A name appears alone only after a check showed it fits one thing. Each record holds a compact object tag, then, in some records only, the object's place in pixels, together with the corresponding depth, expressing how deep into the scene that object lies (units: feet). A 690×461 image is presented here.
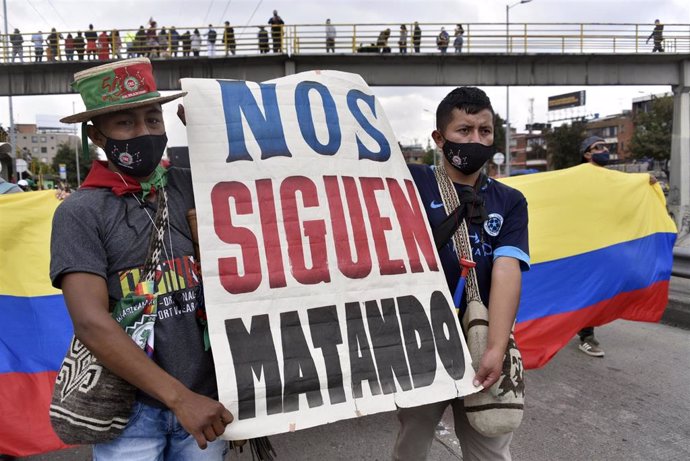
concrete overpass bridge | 69.15
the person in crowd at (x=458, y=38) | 70.36
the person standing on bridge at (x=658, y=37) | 72.13
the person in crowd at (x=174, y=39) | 73.65
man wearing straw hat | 4.76
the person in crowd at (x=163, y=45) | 72.43
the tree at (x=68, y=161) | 244.01
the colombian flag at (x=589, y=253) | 14.94
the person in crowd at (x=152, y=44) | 71.46
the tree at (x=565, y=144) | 185.16
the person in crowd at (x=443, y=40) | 69.82
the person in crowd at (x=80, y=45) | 72.37
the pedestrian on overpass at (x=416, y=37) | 69.31
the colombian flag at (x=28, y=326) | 10.26
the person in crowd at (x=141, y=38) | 72.99
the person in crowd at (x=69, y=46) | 71.63
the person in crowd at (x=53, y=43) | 70.49
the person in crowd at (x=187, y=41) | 69.44
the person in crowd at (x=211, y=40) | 69.77
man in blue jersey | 6.69
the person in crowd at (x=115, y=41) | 73.87
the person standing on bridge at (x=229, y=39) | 69.19
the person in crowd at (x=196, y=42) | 68.39
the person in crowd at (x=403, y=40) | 68.56
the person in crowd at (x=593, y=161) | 16.63
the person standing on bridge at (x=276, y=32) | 69.26
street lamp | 103.17
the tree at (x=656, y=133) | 144.15
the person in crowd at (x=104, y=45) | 73.05
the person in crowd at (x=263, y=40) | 69.16
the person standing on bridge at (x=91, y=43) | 72.74
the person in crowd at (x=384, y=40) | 68.21
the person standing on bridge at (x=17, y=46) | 69.72
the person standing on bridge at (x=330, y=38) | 69.04
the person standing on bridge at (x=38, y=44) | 70.44
